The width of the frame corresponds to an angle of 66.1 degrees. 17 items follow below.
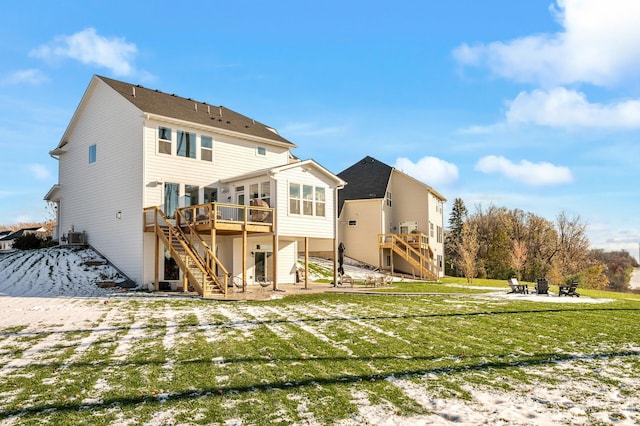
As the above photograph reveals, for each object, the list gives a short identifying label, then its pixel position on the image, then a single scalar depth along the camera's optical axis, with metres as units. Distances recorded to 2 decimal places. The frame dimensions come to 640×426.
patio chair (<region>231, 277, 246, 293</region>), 23.40
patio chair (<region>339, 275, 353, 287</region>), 25.62
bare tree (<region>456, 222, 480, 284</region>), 44.50
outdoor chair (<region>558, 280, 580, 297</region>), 22.55
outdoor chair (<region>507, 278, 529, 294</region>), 24.05
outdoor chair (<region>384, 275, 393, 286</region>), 26.38
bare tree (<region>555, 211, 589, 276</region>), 53.44
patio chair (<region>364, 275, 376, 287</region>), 25.71
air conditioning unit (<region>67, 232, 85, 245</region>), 26.92
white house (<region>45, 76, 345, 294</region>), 22.47
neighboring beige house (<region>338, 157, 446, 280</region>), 38.59
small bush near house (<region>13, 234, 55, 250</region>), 31.00
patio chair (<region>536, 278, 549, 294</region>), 23.42
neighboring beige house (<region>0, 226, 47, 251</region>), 60.53
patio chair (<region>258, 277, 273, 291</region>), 21.44
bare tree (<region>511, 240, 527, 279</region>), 49.91
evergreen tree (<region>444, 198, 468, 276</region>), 58.50
